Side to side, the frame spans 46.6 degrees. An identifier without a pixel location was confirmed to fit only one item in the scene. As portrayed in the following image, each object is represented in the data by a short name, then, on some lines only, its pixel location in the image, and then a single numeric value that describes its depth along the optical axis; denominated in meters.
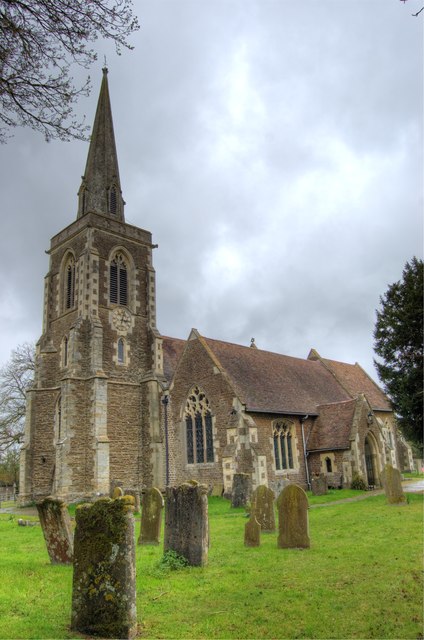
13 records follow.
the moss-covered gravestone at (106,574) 5.48
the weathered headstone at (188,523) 8.84
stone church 23.50
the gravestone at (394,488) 16.61
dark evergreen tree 19.97
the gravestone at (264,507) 12.16
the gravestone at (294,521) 9.91
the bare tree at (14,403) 35.81
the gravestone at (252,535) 10.42
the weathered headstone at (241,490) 18.67
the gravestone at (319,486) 22.33
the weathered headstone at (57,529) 9.03
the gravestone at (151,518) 11.12
